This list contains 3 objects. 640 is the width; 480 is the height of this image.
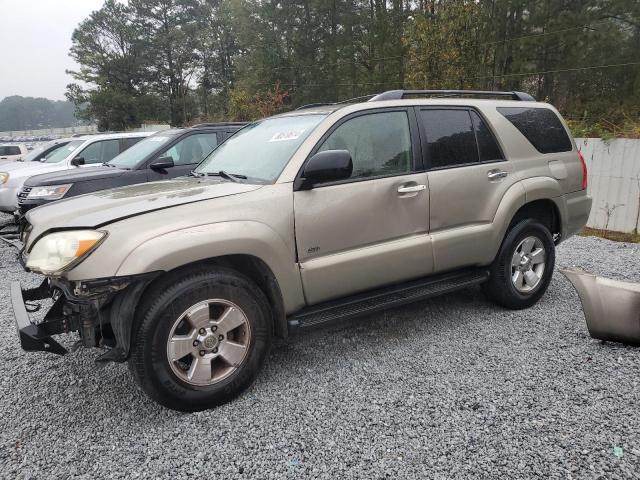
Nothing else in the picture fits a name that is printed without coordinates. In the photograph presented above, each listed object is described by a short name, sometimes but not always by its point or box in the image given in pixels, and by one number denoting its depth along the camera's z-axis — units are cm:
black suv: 643
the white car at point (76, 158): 927
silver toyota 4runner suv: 260
